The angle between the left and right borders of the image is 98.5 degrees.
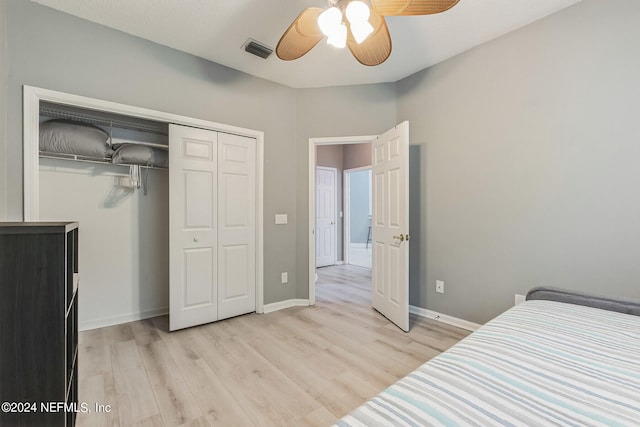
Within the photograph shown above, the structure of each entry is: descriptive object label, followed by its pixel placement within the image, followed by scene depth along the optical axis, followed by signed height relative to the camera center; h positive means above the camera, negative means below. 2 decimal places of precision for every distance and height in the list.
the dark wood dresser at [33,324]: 0.94 -0.39
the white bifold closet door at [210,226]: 2.59 -0.13
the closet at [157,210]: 2.47 +0.03
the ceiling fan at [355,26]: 1.38 +1.06
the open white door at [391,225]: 2.61 -0.12
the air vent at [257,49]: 2.43 +1.50
